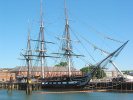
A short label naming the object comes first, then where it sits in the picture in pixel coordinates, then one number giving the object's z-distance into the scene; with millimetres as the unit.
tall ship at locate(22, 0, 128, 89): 46051
